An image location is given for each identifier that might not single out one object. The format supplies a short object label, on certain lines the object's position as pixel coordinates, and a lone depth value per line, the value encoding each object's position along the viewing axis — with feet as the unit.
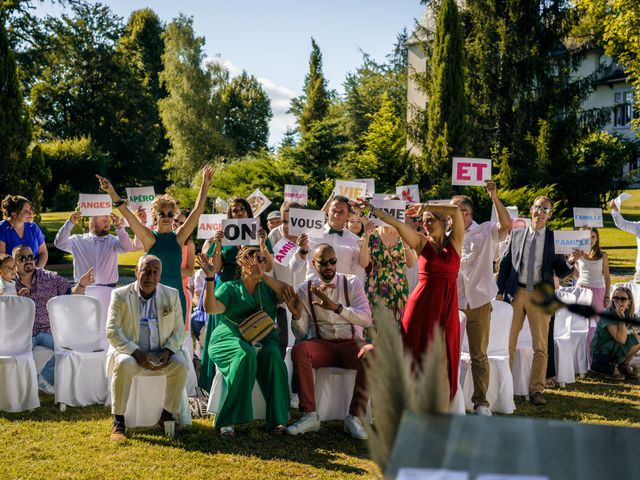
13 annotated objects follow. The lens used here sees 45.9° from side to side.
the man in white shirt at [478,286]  24.80
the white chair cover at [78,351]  25.84
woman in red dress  20.22
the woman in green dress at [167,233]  25.03
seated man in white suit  22.16
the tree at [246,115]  235.61
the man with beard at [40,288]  27.55
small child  26.27
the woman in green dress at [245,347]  22.61
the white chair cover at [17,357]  24.85
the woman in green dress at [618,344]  33.22
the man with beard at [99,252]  29.12
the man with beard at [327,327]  23.38
